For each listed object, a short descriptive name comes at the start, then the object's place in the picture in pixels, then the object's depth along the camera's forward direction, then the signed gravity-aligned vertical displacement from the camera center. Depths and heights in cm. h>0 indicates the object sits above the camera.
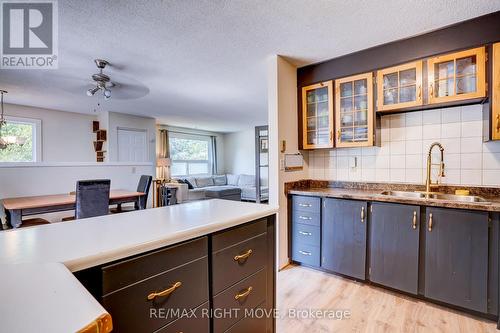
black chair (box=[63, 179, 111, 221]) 277 -40
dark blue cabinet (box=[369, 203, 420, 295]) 203 -72
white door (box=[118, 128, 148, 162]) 557 +42
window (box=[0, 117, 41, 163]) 457 +49
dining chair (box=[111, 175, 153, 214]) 379 -46
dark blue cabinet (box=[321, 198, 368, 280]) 230 -73
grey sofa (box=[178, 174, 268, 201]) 656 -71
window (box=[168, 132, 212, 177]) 748 +29
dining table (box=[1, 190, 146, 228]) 264 -47
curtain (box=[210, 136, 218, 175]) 859 +20
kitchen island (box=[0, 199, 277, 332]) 48 -28
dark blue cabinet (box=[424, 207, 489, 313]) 177 -73
